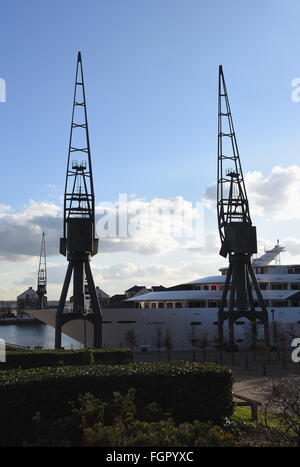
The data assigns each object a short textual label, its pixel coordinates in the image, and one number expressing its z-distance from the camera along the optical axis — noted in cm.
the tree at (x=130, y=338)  5028
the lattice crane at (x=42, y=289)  15048
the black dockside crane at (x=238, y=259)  5181
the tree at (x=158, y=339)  5028
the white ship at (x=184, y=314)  5282
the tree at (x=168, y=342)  4814
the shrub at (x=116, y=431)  996
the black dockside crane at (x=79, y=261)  4600
